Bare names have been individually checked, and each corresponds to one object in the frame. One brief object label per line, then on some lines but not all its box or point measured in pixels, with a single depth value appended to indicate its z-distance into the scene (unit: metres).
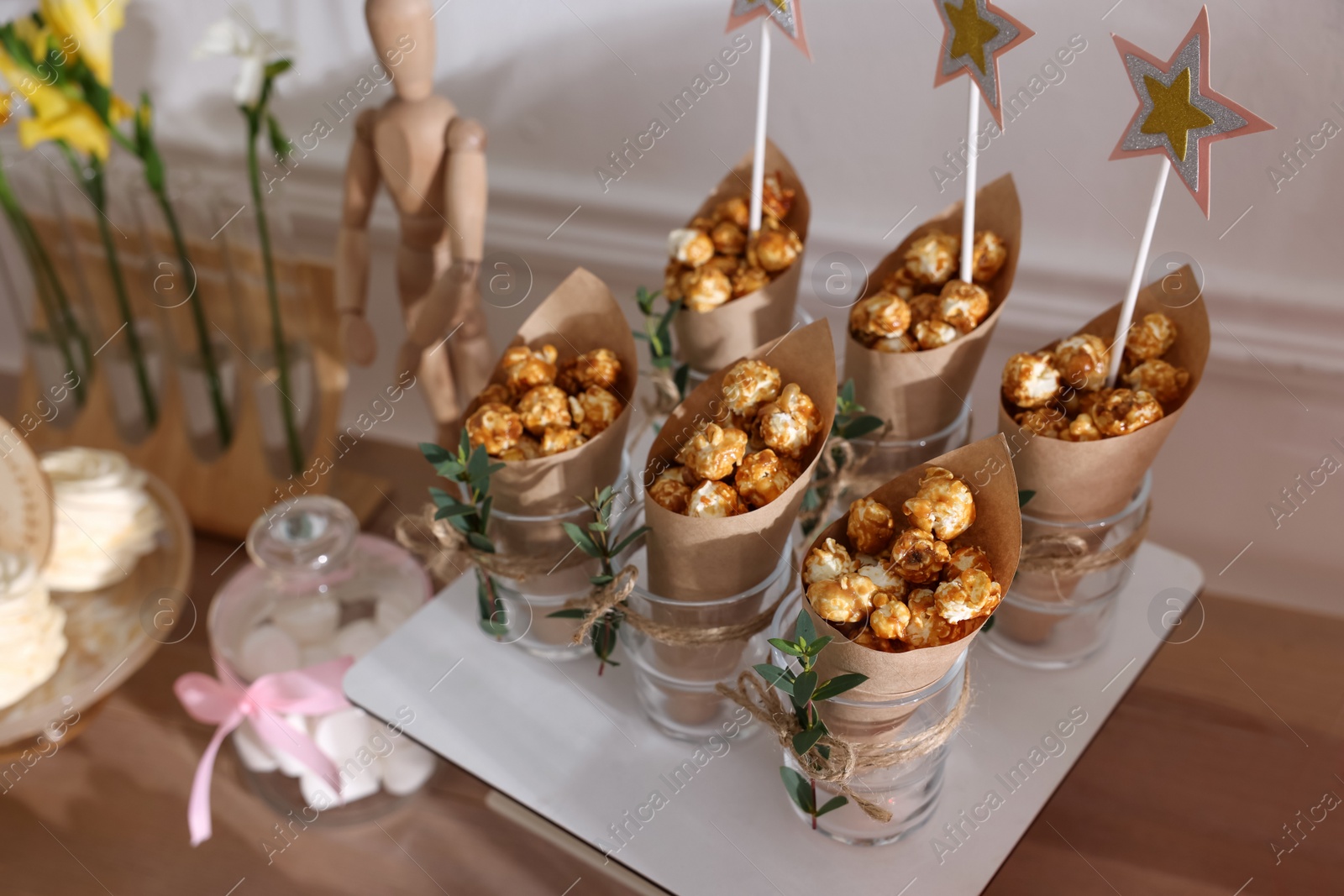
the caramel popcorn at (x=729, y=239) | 0.79
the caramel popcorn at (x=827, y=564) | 0.58
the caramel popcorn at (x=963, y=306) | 0.69
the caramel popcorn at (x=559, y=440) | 0.68
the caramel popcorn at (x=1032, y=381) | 0.65
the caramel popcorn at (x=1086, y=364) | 0.65
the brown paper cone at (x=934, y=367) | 0.70
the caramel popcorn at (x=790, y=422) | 0.62
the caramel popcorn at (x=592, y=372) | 0.72
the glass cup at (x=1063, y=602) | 0.68
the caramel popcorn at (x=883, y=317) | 0.69
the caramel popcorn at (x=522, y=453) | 0.69
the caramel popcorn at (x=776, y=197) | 0.81
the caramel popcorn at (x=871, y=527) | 0.60
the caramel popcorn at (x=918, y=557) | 0.57
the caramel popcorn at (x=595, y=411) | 0.70
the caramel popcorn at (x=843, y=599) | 0.55
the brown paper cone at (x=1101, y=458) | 0.63
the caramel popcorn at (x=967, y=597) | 0.55
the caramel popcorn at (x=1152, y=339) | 0.67
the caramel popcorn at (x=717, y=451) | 0.61
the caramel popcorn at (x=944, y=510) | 0.58
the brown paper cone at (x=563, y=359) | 0.69
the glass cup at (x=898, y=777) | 0.59
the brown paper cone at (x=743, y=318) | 0.77
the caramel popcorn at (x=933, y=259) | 0.72
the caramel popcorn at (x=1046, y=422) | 0.64
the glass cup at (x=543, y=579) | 0.72
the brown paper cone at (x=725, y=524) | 0.61
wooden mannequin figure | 0.89
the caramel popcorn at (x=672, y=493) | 0.62
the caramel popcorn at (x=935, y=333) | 0.69
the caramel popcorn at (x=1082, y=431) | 0.63
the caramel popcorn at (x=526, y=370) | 0.72
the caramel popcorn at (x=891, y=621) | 0.55
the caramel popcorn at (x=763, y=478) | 0.61
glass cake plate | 0.91
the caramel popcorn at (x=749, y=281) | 0.77
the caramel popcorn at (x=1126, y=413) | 0.62
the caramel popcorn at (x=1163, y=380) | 0.65
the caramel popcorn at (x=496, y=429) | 0.68
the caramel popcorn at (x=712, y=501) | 0.61
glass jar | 0.88
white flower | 1.00
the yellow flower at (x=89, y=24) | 0.96
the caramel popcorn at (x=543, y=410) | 0.69
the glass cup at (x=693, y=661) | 0.67
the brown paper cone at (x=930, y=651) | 0.55
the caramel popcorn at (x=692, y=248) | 0.78
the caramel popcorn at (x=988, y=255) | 0.72
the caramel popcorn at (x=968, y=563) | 0.57
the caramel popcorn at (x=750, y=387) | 0.65
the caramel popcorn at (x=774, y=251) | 0.77
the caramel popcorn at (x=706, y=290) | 0.76
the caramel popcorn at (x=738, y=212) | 0.80
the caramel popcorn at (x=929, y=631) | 0.55
